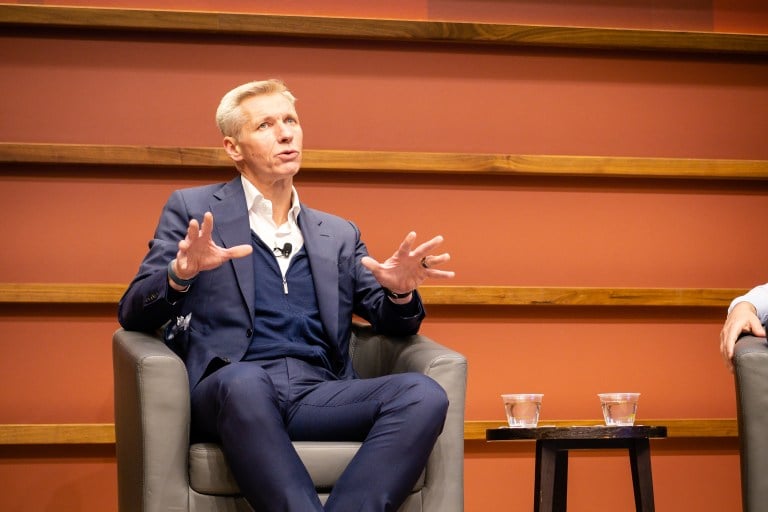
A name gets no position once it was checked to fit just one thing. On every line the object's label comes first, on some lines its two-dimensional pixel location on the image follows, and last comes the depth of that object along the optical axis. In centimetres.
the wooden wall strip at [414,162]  669
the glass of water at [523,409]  517
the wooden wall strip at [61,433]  654
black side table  502
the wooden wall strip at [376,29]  671
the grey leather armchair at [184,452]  462
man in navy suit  444
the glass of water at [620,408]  520
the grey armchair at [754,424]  459
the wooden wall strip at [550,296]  666
